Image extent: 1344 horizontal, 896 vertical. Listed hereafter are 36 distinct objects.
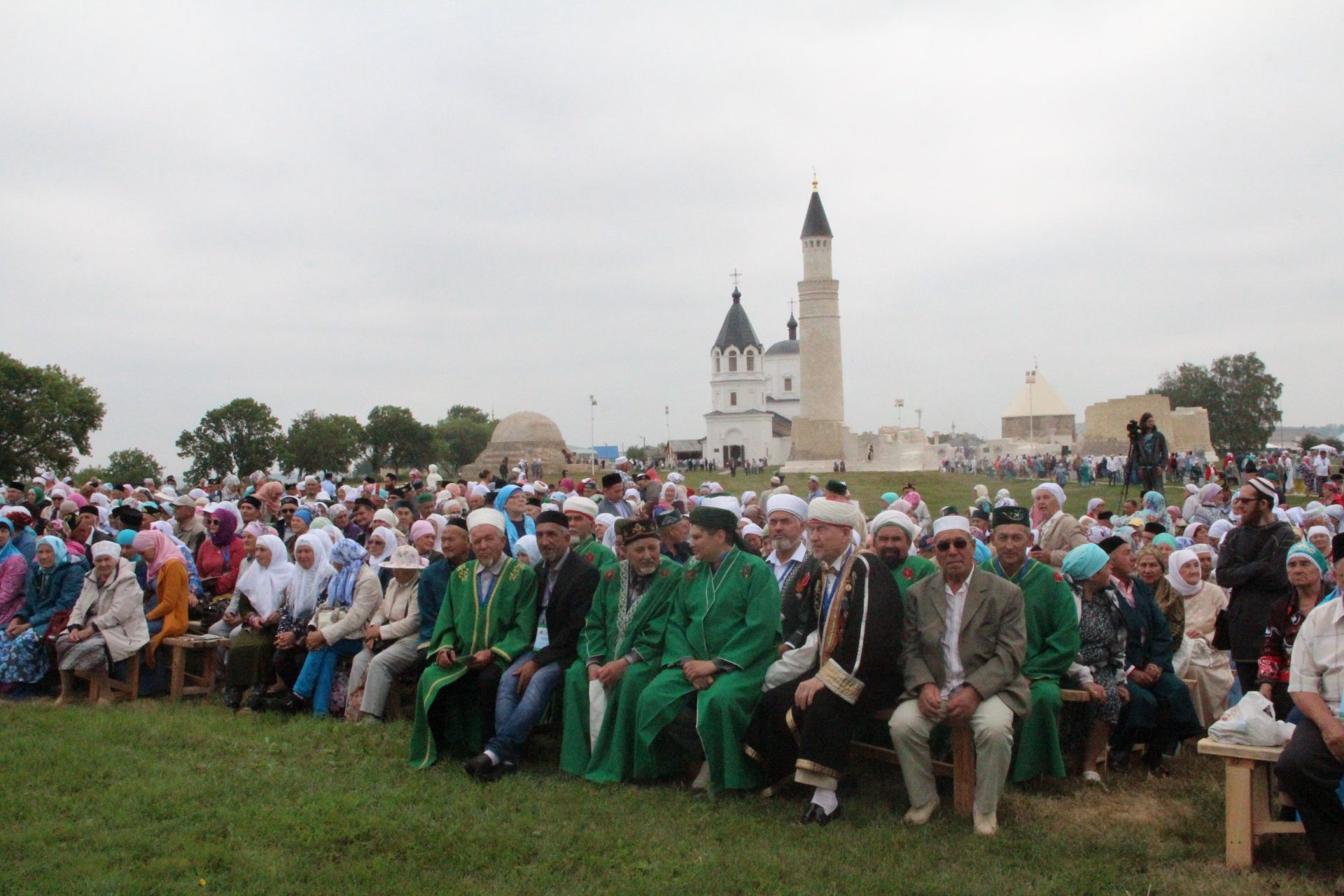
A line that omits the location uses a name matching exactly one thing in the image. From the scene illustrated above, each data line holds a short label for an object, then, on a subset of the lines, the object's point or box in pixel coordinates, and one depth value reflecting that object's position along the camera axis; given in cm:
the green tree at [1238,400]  6303
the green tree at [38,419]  3903
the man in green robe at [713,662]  572
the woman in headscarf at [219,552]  945
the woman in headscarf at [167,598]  826
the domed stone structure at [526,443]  6117
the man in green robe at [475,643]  641
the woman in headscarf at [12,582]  835
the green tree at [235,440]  4978
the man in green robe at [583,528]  729
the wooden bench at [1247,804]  458
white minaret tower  6262
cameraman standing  1413
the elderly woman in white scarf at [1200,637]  686
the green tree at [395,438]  6706
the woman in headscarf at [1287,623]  539
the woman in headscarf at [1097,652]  581
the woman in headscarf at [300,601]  777
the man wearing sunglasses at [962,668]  514
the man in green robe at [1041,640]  552
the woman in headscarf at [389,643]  731
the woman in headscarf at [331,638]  754
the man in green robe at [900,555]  591
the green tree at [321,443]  5659
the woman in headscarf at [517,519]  1002
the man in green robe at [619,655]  609
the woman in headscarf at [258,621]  778
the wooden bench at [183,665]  811
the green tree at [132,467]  3925
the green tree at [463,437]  8356
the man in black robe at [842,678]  535
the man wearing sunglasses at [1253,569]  666
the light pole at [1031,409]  6756
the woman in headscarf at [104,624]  800
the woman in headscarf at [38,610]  813
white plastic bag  470
